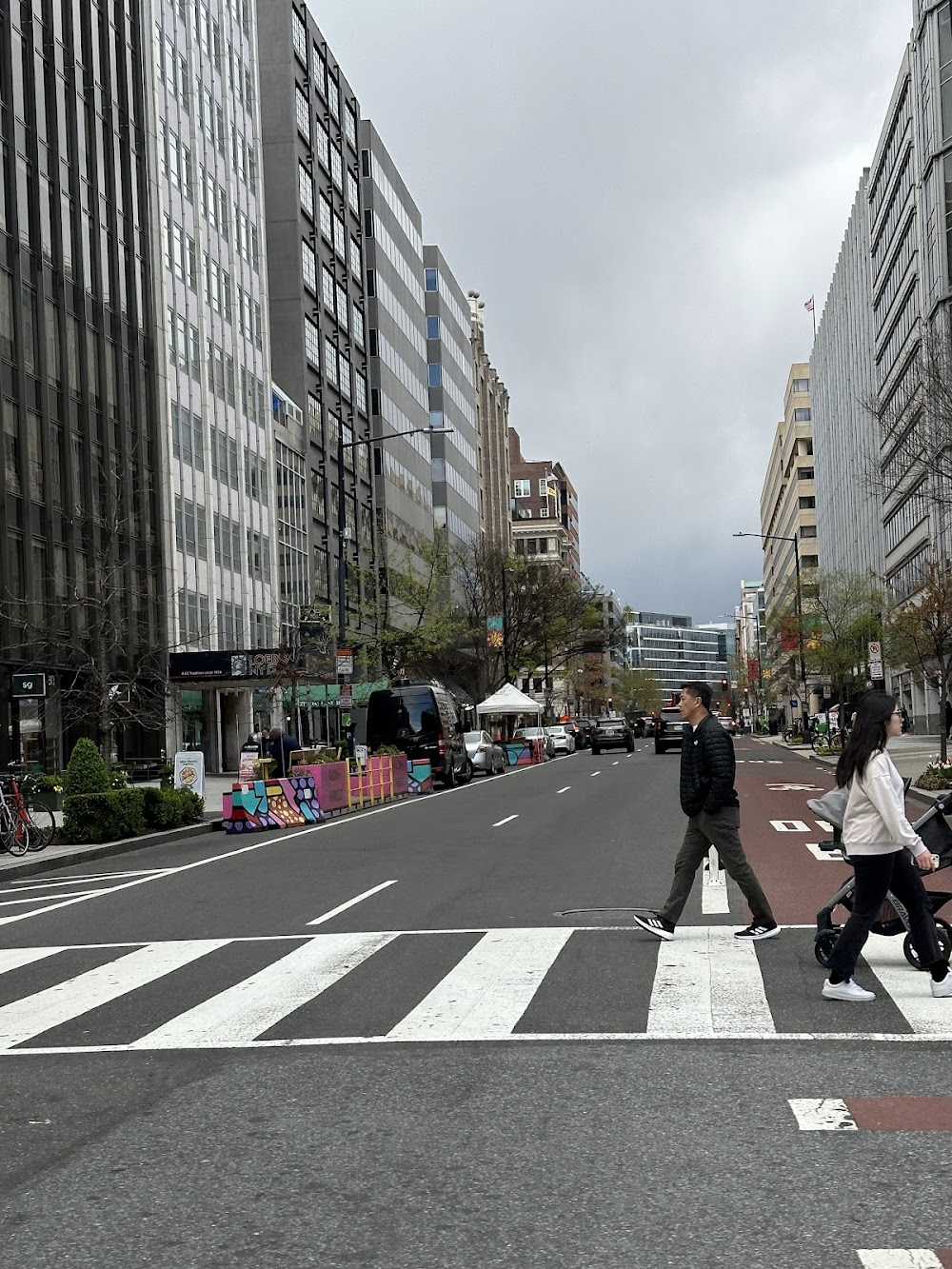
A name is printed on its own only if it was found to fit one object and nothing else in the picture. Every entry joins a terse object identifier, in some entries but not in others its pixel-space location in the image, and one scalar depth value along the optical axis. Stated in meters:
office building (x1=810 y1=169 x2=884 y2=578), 82.56
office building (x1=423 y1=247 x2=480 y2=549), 99.69
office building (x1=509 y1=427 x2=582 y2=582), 166.38
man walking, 10.20
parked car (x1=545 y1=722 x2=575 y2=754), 73.69
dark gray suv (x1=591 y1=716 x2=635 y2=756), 70.06
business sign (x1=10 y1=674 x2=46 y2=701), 23.92
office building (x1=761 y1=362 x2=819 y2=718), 125.88
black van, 38.50
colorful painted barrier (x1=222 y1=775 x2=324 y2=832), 25.41
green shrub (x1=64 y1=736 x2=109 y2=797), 22.56
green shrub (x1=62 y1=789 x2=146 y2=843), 22.34
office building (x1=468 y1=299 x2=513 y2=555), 124.94
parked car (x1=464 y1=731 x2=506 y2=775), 46.66
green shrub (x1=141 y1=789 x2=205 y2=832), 24.36
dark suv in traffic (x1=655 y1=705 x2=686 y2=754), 61.50
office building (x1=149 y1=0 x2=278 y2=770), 52.38
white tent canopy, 62.09
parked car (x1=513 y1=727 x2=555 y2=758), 68.62
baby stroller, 8.70
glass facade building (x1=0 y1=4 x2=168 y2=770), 39.41
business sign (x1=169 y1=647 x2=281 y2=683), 47.25
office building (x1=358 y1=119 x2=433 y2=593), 83.50
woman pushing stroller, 7.92
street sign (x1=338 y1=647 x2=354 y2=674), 36.19
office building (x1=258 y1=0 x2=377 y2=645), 69.62
